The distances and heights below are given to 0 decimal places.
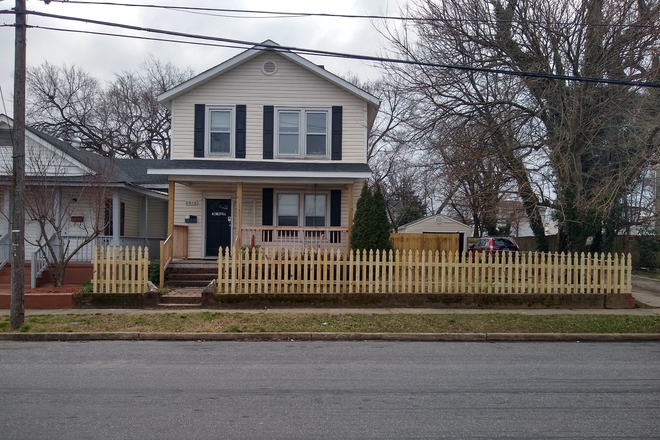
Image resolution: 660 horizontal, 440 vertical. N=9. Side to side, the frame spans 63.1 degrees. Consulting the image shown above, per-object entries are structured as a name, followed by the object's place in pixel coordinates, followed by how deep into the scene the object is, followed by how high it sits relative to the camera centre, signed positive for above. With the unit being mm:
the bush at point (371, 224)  15625 -90
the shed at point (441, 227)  33688 -307
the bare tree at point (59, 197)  13969 +562
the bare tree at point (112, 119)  38688 +7216
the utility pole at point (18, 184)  10109 +606
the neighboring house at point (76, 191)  15008 +819
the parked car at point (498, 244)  25422 -1014
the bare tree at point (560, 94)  16516 +4413
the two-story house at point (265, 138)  17719 +2716
